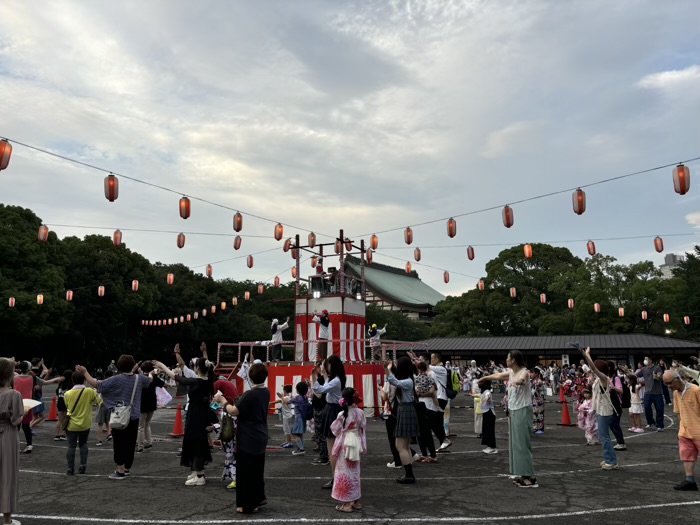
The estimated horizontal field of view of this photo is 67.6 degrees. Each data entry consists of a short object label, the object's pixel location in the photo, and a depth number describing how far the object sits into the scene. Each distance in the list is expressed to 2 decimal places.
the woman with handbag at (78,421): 8.01
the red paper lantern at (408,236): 20.83
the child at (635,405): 13.40
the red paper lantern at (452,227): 18.36
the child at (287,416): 10.87
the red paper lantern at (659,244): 20.43
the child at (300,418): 10.21
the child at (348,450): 6.08
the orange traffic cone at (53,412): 15.32
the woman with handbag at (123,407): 7.73
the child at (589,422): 11.02
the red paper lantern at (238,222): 18.77
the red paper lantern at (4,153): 11.03
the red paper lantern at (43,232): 19.80
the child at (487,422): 10.03
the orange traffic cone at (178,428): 12.49
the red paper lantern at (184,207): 15.75
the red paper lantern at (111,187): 13.77
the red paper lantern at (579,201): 14.79
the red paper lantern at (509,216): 16.41
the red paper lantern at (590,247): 22.41
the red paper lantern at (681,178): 12.50
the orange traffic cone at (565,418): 14.61
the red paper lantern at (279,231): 21.77
